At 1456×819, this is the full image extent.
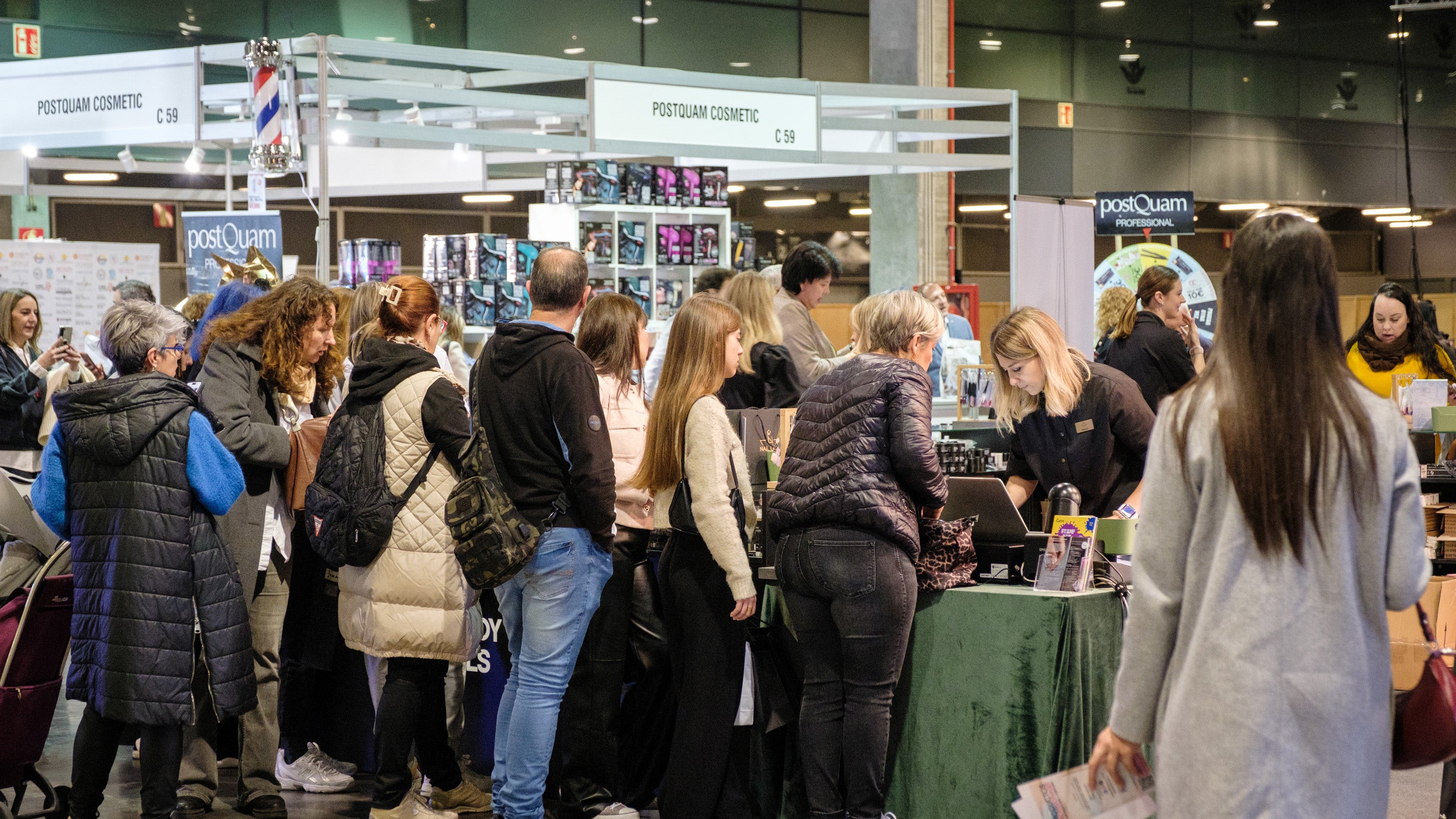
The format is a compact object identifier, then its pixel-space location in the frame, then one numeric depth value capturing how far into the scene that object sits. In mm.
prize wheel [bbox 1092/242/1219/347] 9883
